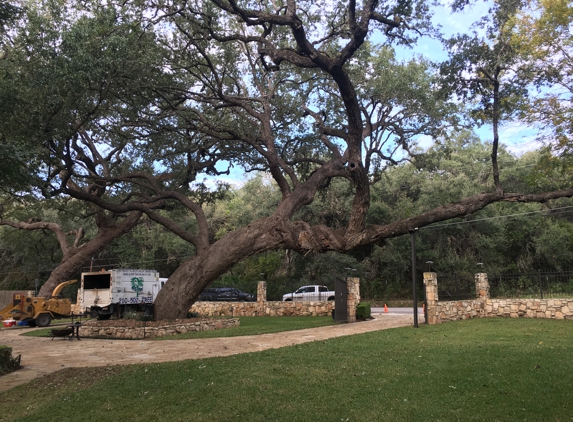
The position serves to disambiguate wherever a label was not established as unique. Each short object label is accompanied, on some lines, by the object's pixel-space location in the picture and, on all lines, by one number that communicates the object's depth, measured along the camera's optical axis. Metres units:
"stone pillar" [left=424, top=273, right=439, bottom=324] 14.77
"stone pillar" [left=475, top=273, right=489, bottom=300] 17.05
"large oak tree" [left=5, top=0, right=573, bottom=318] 12.80
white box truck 18.50
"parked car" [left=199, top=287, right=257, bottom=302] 28.41
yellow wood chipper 19.00
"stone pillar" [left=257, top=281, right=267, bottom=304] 22.14
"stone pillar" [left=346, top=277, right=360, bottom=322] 16.83
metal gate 16.81
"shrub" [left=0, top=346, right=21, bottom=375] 8.38
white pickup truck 23.50
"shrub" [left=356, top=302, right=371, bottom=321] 17.20
